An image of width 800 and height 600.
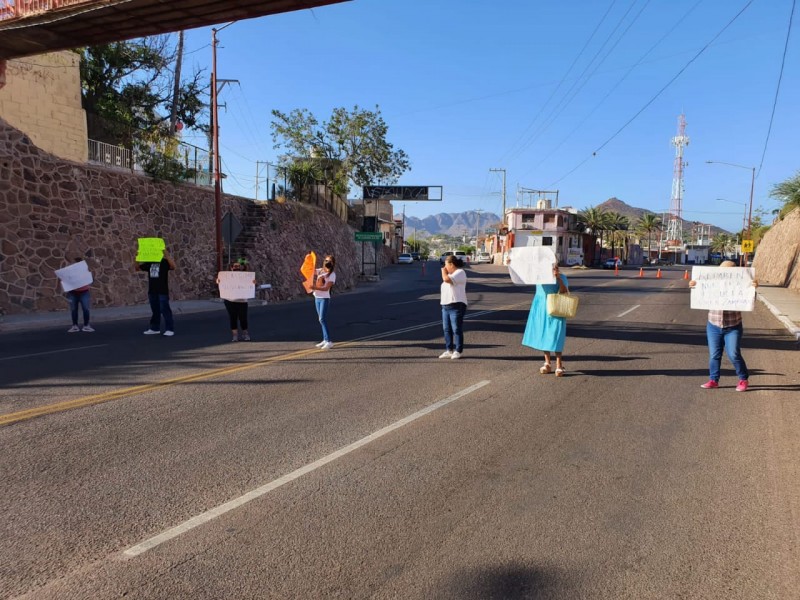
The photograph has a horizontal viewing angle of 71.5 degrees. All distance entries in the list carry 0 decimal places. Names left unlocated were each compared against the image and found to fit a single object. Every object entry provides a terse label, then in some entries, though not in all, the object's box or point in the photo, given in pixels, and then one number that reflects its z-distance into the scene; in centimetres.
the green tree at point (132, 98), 2133
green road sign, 3415
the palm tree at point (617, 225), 8412
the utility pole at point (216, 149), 2152
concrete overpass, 1137
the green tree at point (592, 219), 8244
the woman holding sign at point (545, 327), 785
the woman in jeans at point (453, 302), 893
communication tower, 15362
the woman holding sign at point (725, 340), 704
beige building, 1884
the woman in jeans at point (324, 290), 1009
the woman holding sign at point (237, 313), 1079
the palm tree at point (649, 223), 10175
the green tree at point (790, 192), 3061
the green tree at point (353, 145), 5072
